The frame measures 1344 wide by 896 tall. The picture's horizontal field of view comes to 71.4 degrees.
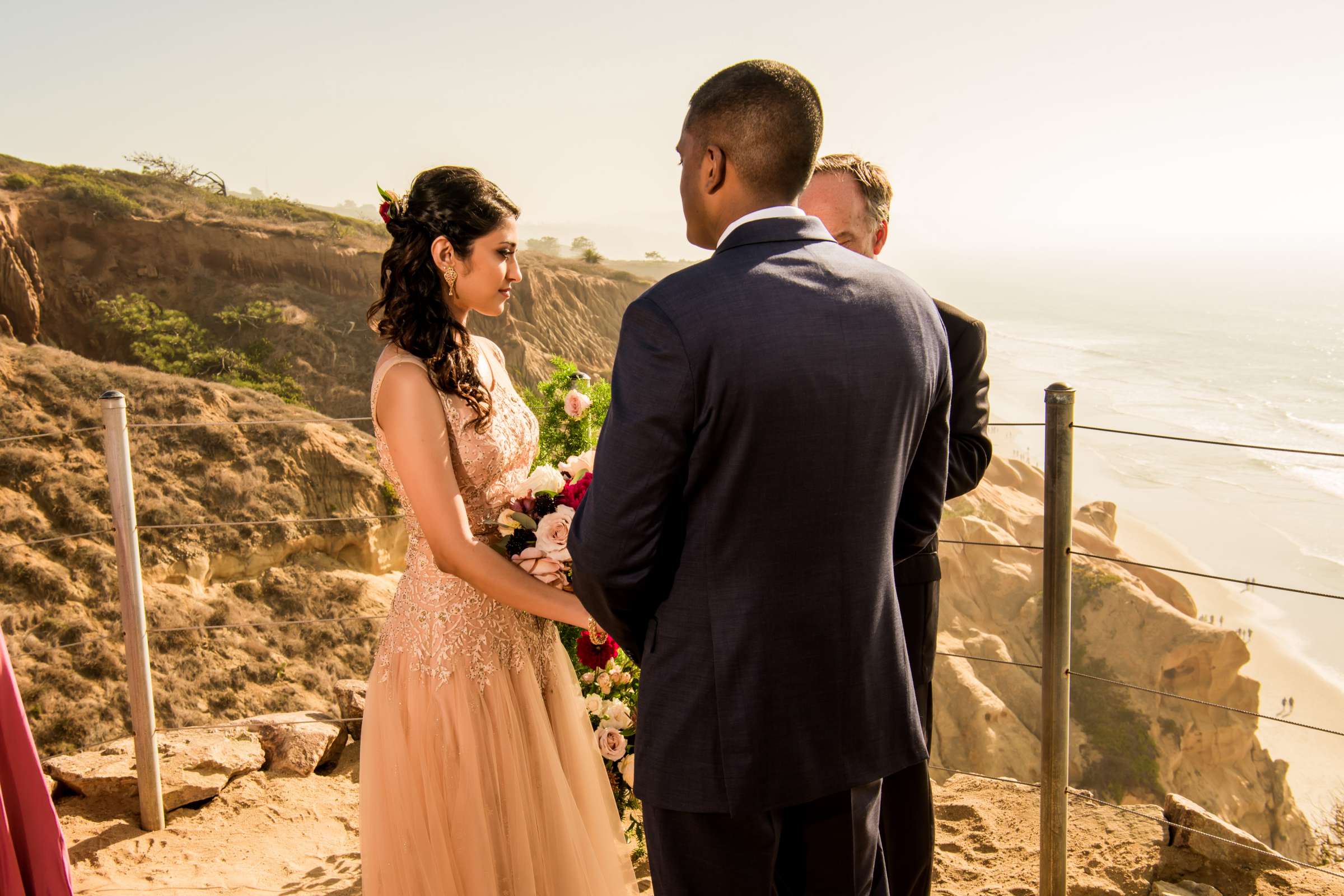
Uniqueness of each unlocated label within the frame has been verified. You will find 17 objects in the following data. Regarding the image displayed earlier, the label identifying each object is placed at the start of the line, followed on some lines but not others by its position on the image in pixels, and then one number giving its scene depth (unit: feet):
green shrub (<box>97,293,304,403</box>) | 88.33
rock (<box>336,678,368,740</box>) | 16.99
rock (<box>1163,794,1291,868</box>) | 11.53
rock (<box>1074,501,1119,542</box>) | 77.46
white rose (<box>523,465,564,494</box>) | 8.36
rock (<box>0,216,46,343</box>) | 86.33
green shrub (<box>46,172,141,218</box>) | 95.09
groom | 5.00
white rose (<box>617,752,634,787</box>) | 10.96
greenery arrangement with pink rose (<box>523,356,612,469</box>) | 12.32
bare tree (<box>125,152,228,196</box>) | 127.95
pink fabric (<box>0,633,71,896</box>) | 7.90
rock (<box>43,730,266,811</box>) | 13.50
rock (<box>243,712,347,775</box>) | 14.97
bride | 8.05
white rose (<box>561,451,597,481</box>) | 8.82
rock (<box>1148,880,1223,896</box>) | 11.26
